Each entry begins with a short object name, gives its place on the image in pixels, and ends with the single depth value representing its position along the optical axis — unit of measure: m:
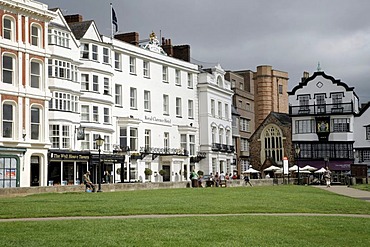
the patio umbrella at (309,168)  71.62
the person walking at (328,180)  53.28
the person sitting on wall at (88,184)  35.50
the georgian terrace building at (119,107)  49.25
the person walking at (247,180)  53.46
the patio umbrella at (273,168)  72.81
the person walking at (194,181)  47.69
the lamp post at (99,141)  38.97
